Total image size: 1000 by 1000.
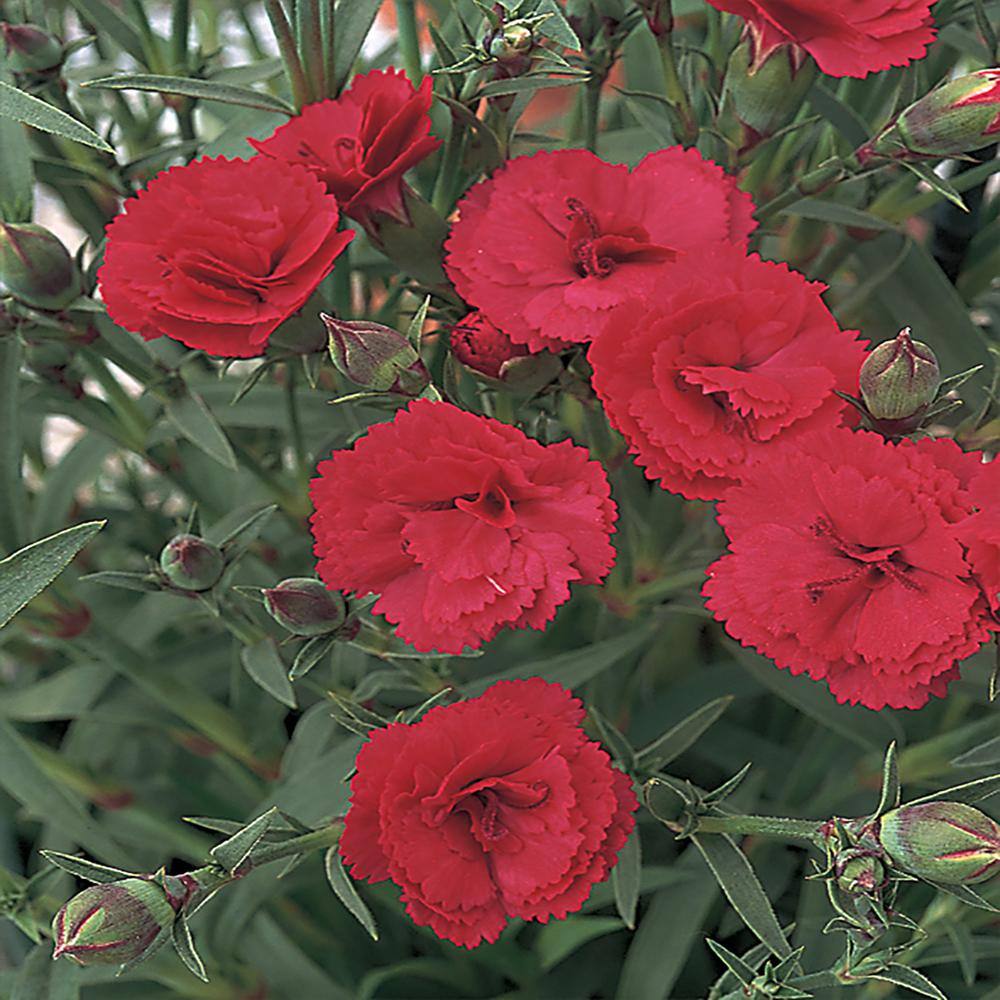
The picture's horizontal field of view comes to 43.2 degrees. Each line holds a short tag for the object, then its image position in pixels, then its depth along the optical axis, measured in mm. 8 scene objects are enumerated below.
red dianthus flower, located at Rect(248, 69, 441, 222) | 464
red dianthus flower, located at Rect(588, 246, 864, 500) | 430
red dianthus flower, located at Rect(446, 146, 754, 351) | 455
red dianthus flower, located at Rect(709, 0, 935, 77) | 458
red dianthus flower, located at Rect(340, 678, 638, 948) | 415
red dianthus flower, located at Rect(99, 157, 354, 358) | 448
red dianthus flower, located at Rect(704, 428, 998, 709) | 403
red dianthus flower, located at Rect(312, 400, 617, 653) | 416
